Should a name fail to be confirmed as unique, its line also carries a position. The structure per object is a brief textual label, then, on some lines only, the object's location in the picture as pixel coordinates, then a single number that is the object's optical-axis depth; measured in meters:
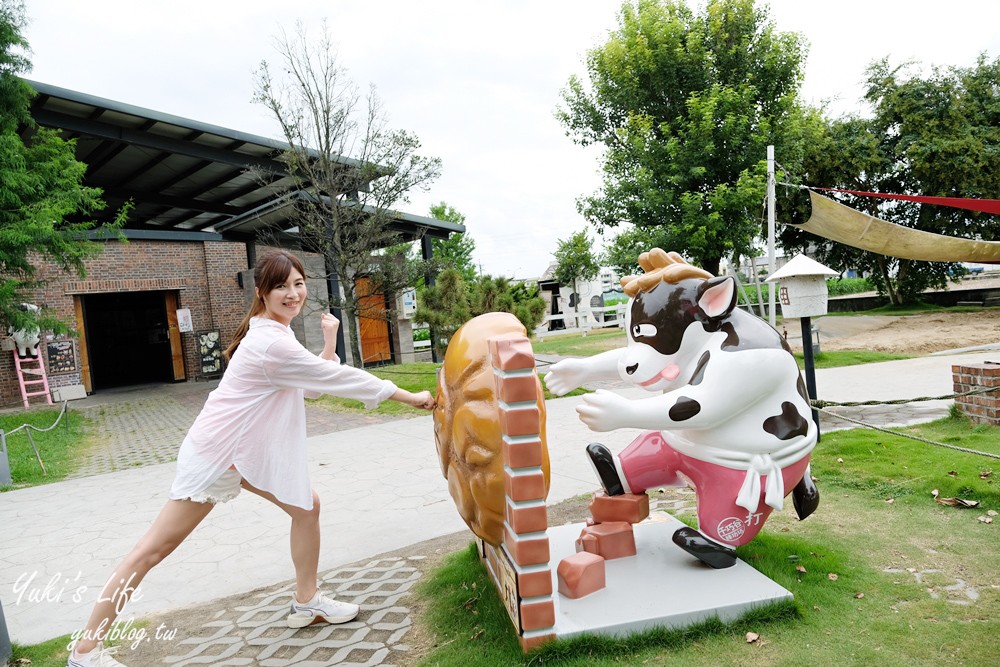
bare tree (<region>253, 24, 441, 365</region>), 10.66
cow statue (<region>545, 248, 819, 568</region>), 2.46
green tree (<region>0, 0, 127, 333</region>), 8.98
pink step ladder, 12.41
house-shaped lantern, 5.73
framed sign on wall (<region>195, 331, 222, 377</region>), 15.11
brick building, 12.46
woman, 2.34
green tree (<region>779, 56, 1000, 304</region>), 18.33
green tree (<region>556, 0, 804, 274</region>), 13.24
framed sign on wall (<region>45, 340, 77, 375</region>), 13.18
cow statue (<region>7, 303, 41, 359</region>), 12.01
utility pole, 9.01
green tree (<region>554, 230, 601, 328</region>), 30.48
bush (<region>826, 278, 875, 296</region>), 36.72
